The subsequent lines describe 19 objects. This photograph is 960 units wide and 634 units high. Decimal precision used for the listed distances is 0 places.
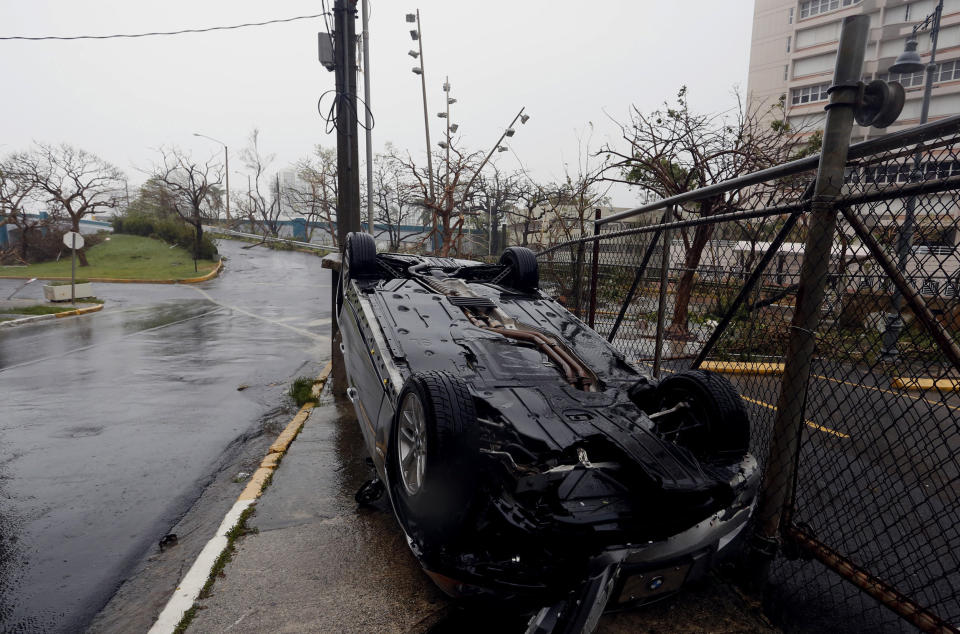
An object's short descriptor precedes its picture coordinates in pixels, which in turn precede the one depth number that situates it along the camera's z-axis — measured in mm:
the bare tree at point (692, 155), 10110
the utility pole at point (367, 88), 10672
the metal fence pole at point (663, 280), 3721
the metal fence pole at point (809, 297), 2229
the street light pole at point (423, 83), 15930
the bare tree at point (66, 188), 32000
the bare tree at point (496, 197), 23828
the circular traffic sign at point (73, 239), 16747
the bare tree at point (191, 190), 31139
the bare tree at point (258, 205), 49656
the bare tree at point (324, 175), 33731
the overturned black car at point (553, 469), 1950
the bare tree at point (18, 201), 31438
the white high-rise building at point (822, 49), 36219
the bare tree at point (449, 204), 14891
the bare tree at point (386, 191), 28641
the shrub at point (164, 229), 32959
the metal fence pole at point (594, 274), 4863
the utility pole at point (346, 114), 6742
